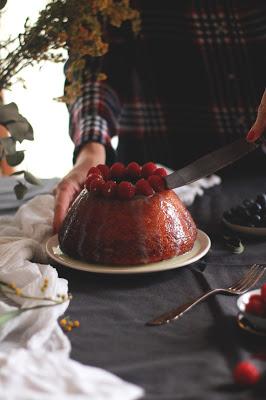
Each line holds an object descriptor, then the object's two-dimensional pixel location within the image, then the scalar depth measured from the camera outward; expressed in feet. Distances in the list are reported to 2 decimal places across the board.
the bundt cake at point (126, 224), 3.50
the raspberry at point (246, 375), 2.20
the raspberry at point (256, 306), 2.64
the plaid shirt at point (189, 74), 6.46
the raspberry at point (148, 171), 3.78
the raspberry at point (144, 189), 3.58
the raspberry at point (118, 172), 3.81
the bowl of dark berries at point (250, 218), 4.14
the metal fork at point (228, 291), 2.85
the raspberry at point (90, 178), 3.71
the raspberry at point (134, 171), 3.79
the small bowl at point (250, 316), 2.61
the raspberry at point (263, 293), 2.65
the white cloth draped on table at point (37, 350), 2.13
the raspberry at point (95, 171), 3.82
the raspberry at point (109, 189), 3.58
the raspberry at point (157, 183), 3.66
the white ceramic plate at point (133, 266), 3.39
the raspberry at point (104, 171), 3.81
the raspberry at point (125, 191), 3.52
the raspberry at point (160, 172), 3.75
